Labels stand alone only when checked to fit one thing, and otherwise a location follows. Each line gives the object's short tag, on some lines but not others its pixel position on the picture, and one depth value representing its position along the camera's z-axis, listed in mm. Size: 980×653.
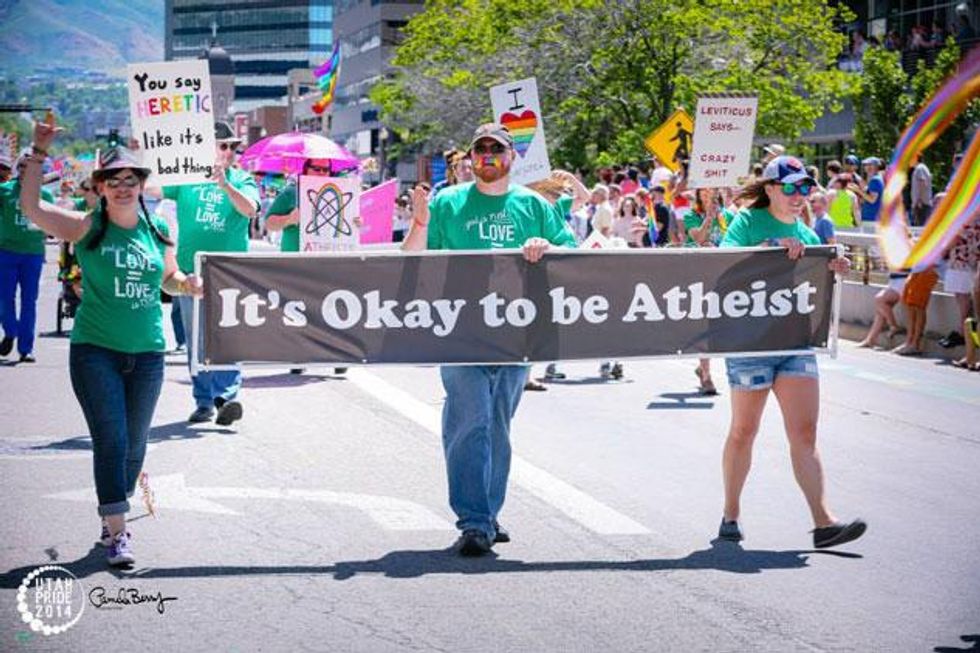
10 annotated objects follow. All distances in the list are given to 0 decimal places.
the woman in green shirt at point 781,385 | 8555
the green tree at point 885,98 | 34625
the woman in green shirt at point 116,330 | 7855
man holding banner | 8289
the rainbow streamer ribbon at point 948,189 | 5062
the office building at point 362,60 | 131375
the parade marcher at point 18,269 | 17938
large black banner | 8648
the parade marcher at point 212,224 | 12875
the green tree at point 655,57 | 45375
